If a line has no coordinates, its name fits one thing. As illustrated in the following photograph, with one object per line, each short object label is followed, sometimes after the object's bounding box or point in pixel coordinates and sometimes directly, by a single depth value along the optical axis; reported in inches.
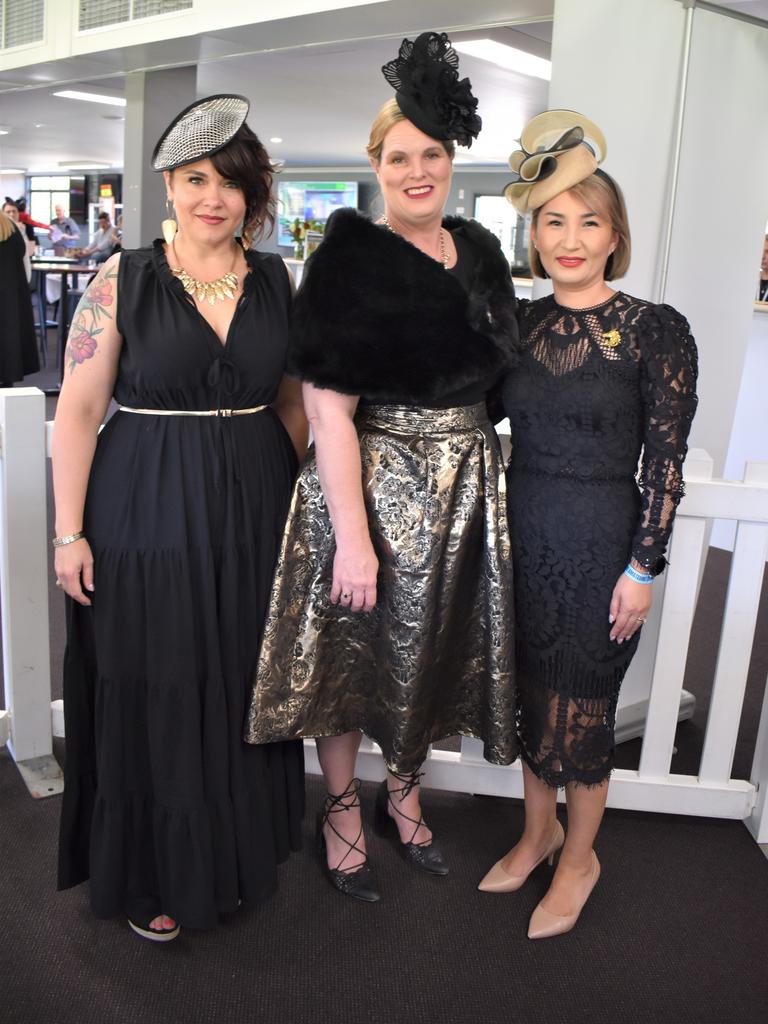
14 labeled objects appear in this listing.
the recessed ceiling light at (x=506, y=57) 195.8
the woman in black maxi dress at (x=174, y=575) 59.0
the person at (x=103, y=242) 437.4
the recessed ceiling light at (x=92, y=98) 309.4
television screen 648.9
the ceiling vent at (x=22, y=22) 173.0
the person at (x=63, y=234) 576.4
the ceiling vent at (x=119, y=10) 141.5
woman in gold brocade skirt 58.7
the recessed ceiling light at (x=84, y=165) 720.3
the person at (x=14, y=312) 228.1
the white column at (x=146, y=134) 177.6
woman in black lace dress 60.0
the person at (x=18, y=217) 297.4
